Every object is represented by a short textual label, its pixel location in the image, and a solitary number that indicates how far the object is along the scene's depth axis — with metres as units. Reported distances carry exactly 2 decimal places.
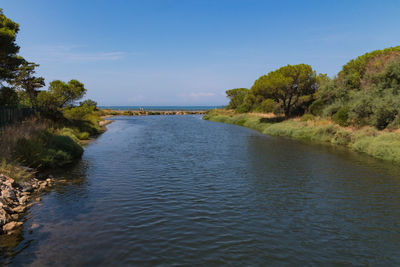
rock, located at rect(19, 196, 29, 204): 10.44
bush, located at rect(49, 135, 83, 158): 18.88
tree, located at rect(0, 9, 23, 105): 15.43
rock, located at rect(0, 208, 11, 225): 8.49
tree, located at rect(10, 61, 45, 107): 29.80
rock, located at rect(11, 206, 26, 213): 9.58
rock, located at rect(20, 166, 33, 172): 12.92
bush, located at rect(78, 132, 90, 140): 30.36
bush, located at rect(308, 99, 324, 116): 40.28
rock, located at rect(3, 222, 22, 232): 8.29
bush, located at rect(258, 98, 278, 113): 56.62
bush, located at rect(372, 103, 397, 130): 24.75
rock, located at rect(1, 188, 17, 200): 9.95
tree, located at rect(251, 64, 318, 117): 45.91
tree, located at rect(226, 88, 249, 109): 94.97
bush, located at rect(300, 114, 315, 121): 39.77
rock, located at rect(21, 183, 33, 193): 11.70
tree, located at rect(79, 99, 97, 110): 81.28
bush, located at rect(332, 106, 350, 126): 30.36
